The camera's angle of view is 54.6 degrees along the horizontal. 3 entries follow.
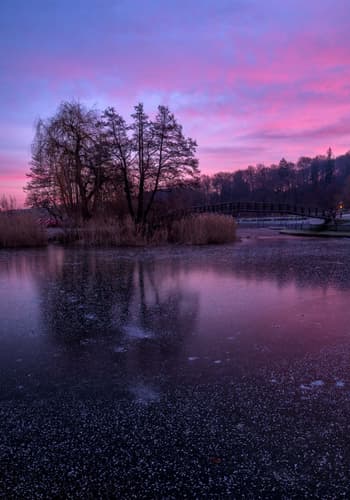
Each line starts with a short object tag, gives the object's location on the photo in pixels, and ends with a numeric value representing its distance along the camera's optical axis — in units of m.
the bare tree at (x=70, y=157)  26.22
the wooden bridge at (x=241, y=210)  31.25
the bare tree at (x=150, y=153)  20.73
